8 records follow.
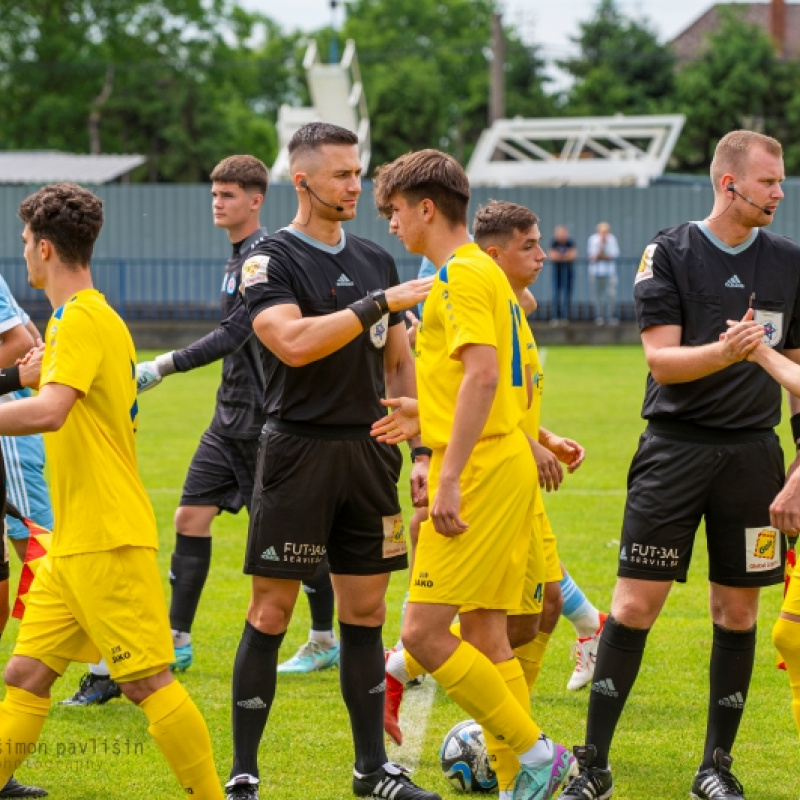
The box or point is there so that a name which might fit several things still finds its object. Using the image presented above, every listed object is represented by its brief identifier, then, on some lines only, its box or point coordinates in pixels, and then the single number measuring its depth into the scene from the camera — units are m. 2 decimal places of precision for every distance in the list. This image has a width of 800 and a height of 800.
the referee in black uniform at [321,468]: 9.90
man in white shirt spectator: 57.50
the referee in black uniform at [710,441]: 10.04
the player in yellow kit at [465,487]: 9.25
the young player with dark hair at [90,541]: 8.70
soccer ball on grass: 10.38
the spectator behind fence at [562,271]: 57.06
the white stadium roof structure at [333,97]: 68.44
